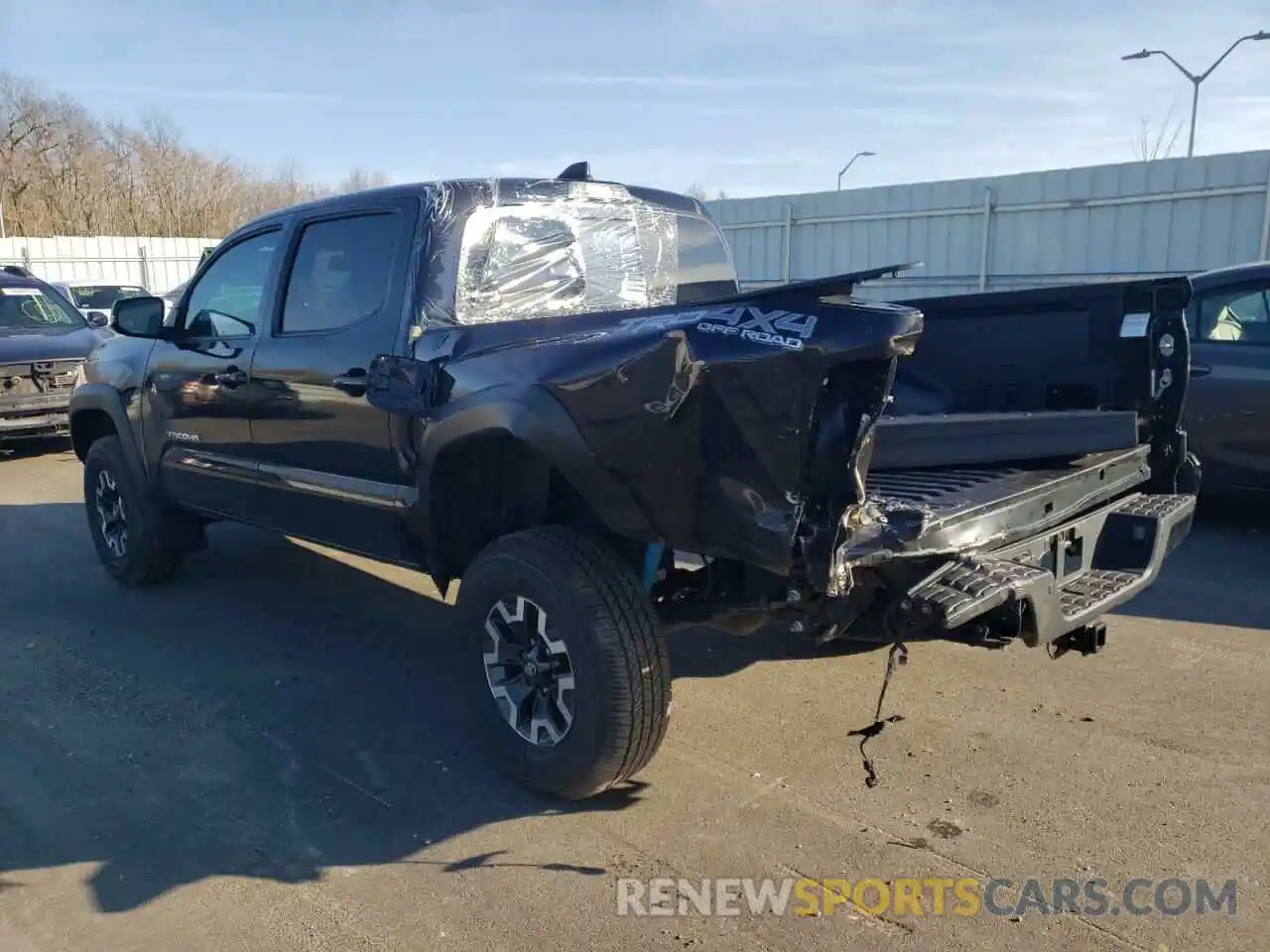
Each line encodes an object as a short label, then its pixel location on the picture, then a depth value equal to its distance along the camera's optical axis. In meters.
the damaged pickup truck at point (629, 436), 2.82
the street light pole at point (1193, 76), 21.25
